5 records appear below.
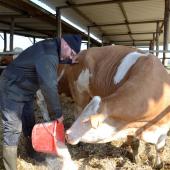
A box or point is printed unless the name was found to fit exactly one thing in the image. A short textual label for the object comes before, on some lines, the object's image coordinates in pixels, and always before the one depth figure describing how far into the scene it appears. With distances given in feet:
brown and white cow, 5.50
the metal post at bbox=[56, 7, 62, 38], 19.14
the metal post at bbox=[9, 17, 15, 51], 21.82
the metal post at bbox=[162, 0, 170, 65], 16.21
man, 6.06
